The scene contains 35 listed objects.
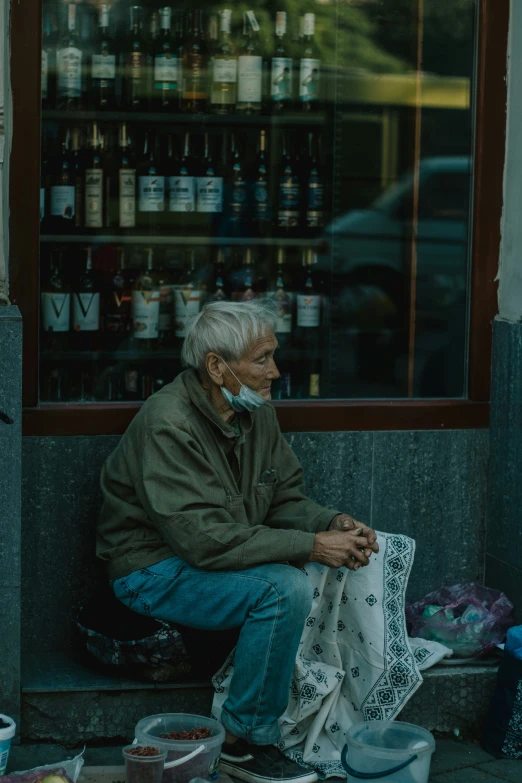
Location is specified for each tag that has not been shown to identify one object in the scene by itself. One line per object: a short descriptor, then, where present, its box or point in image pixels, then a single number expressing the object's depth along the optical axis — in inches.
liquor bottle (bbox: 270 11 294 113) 380.7
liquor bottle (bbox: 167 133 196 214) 377.4
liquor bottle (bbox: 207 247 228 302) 382.5
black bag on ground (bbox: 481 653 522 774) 311.6
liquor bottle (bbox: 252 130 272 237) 384.0
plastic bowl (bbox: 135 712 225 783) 271.3
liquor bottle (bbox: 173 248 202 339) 380.7
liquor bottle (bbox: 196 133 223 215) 379.5
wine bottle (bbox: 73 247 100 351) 367.3
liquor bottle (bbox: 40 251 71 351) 354.8
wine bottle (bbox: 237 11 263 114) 378.3
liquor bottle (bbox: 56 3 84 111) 357.8
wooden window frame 335.1
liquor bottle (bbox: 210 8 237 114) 376.5
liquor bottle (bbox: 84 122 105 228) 367.3
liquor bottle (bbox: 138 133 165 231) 374.7
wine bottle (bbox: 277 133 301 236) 384.6
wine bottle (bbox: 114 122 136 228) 372.4
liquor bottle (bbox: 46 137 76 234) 356.6
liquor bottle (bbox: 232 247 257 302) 384.9
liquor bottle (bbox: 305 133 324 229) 384.6
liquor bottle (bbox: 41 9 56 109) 353.3
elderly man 290.2
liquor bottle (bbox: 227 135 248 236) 382.2
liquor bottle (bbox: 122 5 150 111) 367.6
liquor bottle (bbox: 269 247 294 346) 389.0
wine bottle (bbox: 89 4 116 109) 364.3
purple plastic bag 338.1
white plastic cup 274.0
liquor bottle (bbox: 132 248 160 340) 376.5
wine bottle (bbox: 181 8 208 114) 374.7
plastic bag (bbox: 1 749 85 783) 264.8
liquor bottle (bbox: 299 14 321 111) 381.6
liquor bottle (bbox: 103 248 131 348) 373.5
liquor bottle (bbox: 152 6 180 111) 371.5
